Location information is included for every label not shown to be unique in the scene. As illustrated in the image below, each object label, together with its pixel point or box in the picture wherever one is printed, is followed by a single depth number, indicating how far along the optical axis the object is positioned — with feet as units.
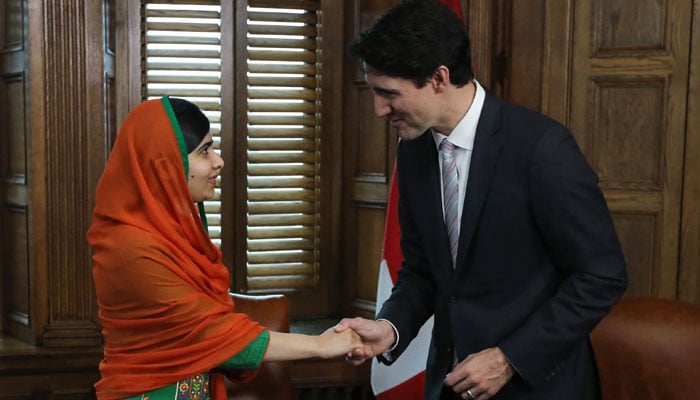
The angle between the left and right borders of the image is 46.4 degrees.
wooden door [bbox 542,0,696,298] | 9.35
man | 5.01
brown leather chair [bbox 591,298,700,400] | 6.21
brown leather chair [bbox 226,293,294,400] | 7.31
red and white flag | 9.35
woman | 5.88
